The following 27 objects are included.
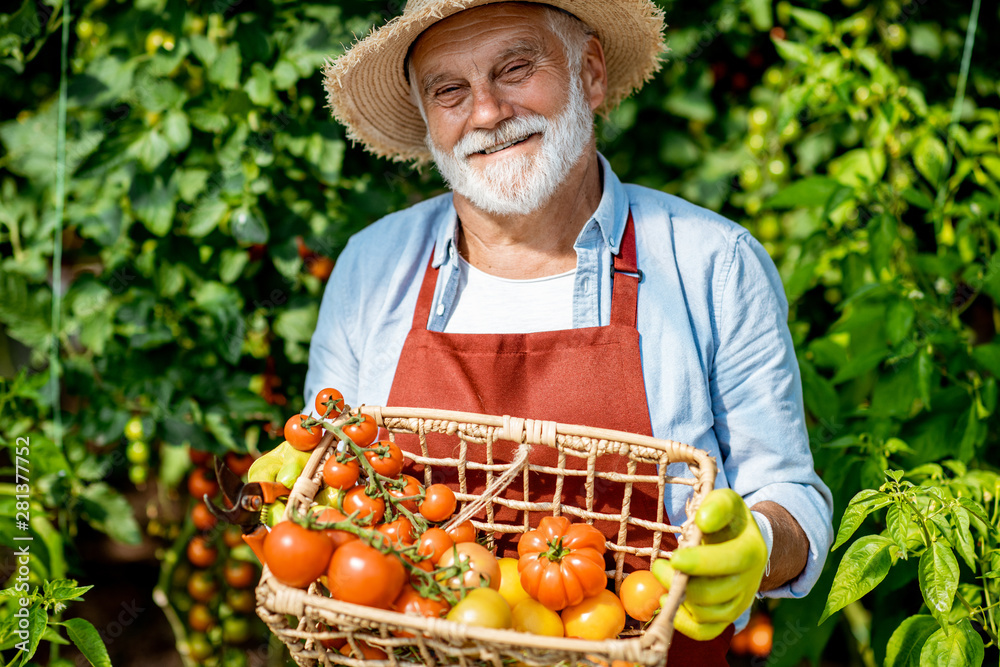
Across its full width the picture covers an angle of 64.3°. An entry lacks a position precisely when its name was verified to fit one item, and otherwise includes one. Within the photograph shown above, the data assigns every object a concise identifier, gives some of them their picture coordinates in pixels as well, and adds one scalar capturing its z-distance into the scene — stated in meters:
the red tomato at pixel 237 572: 2.07
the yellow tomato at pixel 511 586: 1.11
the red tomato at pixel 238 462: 1.98
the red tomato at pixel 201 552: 2.04
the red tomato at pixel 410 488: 1.19
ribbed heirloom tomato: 1.06
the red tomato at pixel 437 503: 1.16
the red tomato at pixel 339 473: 1.13
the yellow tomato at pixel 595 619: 1.07
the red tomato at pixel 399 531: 1.07
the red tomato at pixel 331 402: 1.20
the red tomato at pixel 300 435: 1.19
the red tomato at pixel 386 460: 1.15
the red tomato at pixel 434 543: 1.06
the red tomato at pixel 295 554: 0.92
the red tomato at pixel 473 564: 1.00
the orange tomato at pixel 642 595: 1.08
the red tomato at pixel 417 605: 0.96
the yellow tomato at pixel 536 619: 1.04
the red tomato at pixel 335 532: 0.98
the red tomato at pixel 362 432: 1.17
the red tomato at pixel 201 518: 1.99
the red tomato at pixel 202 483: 2.00
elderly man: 1.34
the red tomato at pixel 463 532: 1.16
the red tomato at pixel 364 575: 0.92
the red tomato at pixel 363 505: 1.10
